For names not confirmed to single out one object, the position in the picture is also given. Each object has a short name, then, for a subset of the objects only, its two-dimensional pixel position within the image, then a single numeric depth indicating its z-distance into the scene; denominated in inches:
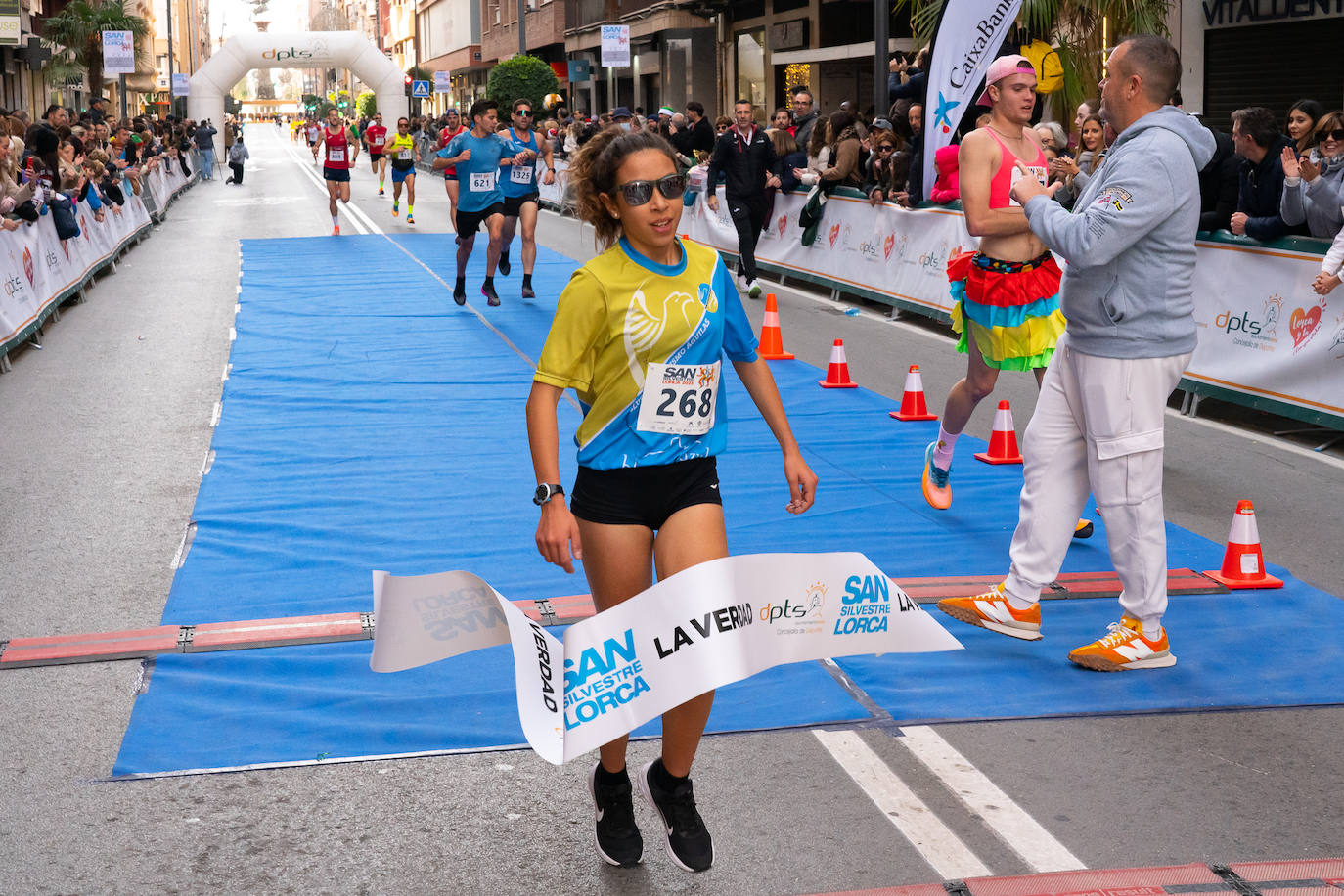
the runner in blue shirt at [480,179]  578.2
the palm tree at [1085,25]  617.9
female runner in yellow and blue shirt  139.5
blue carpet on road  187.8
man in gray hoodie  186.9
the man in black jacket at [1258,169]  378.0
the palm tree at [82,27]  2007.9
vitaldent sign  649.0
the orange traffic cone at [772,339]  476.1
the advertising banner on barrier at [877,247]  553.3
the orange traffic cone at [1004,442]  330.0
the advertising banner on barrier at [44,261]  504.4
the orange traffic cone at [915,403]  378.6
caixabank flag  526.9
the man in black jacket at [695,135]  905.5
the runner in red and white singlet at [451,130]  862.5
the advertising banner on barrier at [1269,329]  349.1
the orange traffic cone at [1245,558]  237.6
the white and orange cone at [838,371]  428.5
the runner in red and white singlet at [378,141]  1465.3
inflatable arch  2439.7
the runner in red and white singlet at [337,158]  1020.5
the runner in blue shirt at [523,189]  589.0
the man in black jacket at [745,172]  650.2
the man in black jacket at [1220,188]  392.8
